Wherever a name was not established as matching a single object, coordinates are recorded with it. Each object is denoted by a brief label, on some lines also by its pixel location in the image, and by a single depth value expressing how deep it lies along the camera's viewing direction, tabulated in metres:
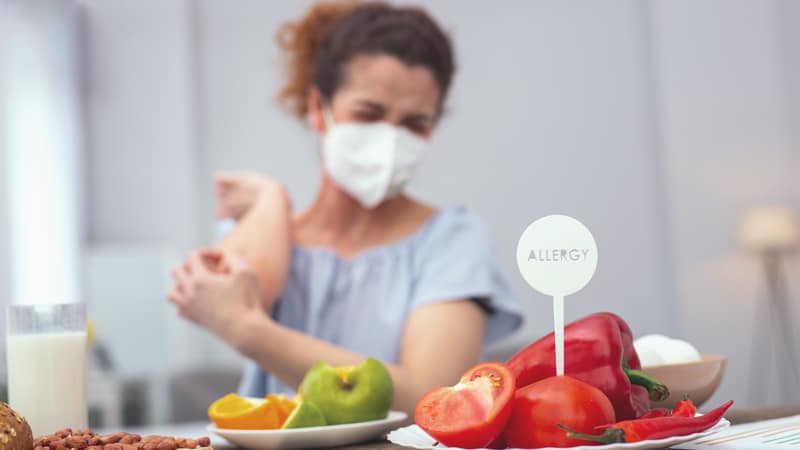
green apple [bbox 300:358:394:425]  0.89
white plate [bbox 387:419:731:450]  0.60
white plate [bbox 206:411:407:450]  0.83
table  0.92
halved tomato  0.63
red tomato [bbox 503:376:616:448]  0.63
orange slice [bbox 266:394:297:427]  0.90
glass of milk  0.94
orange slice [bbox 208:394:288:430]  0.87
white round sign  0.68
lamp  4.08
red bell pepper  0.70
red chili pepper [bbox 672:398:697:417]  0.69
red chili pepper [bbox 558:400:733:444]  0.60
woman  1.53
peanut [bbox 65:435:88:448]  0.68
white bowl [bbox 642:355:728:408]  0.84
